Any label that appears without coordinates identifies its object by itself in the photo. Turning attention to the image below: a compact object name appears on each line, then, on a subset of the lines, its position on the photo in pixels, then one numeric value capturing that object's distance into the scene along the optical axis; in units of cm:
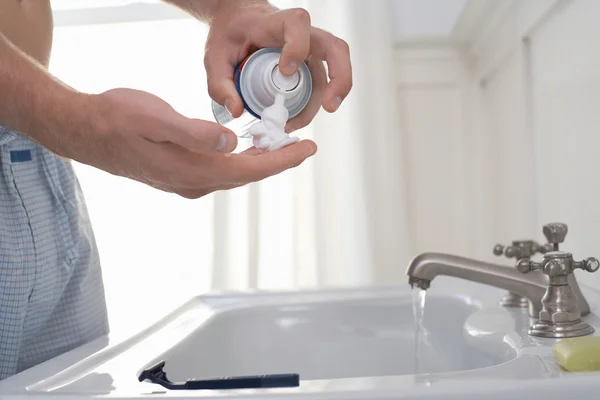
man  41
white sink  53
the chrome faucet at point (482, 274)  66
